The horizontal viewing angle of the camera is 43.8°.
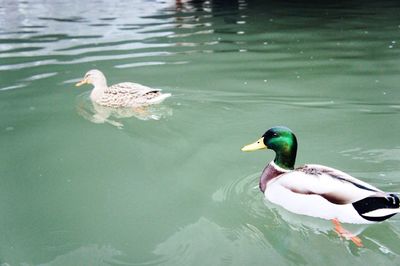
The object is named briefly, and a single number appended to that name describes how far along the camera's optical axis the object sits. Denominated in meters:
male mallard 3.40
